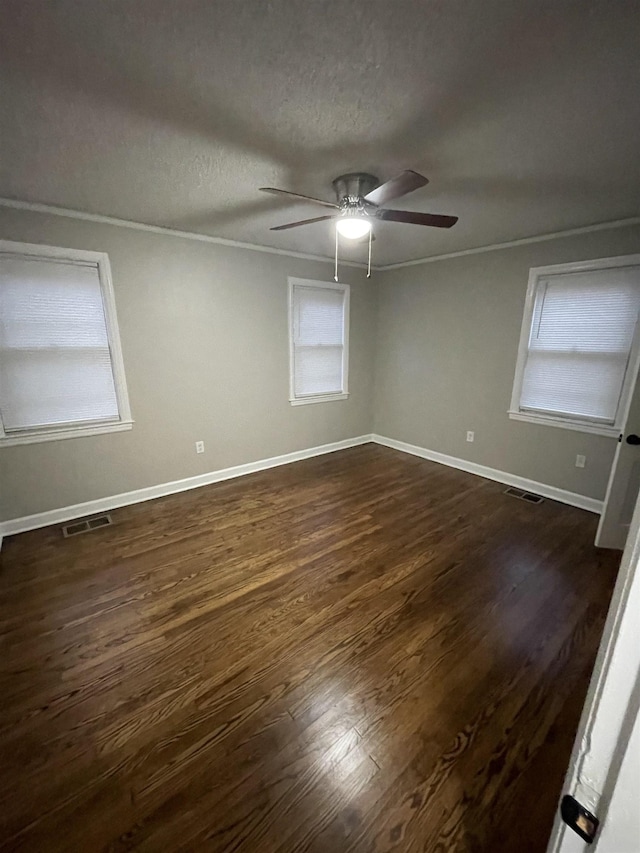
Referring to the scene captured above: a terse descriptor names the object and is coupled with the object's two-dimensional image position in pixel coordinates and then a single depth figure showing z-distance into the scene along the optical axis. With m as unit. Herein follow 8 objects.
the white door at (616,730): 0.44
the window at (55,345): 2.61
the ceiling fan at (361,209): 2.03
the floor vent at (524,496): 3.40
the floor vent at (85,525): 2.85
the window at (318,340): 4.11
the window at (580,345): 2.88
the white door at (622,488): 2.43
